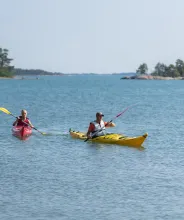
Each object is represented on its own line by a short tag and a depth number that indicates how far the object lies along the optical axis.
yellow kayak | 30.89
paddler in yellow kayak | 32.12
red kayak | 35.00
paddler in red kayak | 35.42
